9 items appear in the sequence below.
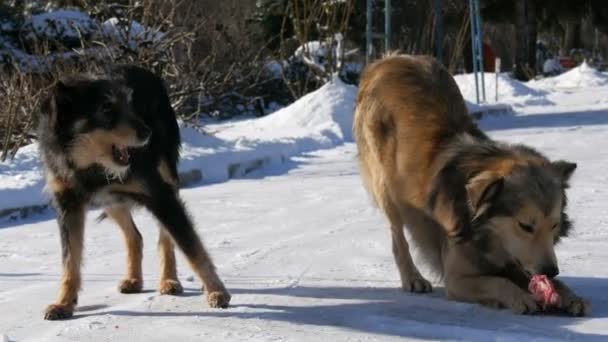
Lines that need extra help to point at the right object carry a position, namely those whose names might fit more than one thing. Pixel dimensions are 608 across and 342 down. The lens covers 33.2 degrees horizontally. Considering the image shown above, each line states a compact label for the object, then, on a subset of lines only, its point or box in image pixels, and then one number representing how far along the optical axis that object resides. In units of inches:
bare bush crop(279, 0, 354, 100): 823.1
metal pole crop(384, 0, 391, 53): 777.6
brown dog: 205.5
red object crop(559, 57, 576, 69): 1974.7
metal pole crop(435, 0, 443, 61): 956.0
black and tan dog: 220.5
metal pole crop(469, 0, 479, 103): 894.4
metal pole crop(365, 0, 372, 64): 768.3
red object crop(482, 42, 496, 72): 1571.1
